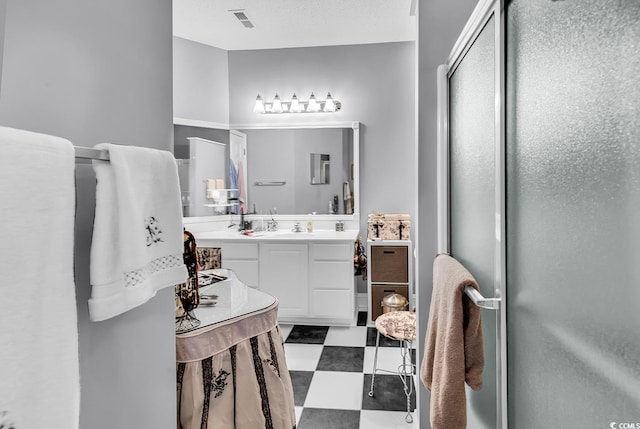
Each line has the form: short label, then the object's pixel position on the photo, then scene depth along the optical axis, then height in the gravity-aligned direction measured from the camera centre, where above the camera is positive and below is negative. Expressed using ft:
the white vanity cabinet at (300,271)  10.91 -1.78
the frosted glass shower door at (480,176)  3.35 +0.33
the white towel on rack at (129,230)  2.25 -0.13
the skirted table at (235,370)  4.00 -1.80
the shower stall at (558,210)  1.68 -0.02
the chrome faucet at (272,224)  12.94 -0.53
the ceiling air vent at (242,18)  10.50 +5.32
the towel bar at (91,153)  2.09 +0.32
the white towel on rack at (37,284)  1.62 -0.34
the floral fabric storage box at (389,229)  11.32 -0.63
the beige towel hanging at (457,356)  3.45 -1.34
